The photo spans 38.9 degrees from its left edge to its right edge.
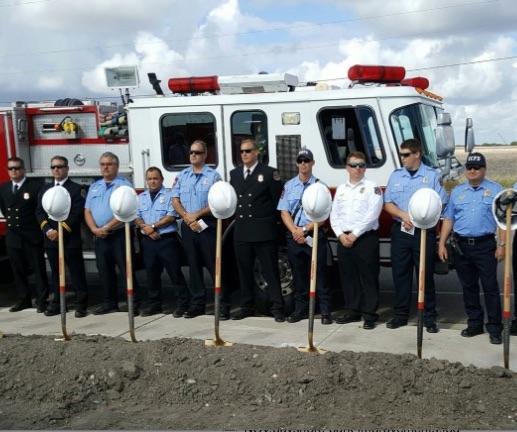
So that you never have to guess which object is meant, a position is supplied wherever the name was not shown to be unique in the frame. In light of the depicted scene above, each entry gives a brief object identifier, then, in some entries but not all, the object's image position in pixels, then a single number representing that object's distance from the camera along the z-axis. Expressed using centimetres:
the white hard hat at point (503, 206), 602
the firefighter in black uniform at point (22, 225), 891
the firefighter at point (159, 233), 830
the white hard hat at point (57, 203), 719
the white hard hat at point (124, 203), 695
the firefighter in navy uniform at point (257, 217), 784
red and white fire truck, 791
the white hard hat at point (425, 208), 605
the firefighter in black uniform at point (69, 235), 866
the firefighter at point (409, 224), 721
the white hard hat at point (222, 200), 665
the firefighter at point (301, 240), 767
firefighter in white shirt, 741
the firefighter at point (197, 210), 801
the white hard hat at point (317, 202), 641
